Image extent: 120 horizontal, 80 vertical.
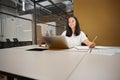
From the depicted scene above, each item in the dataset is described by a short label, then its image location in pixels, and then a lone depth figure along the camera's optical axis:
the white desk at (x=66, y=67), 0.32
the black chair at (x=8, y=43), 2.80
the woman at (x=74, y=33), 1.27
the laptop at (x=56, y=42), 0.89
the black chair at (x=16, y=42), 3.04
